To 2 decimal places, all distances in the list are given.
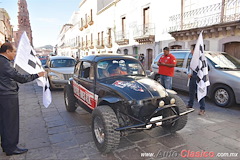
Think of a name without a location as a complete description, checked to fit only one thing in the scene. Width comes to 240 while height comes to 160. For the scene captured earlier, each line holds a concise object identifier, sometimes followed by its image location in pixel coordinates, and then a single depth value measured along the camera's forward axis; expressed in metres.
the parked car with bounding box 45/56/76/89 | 8.00
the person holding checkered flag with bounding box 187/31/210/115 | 4.65
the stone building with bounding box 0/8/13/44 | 27.09
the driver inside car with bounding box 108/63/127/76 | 3.75
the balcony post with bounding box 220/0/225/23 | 9.12
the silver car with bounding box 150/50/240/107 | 5.24
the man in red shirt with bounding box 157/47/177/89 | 5.55
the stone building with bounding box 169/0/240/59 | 8.77
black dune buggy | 2.83
